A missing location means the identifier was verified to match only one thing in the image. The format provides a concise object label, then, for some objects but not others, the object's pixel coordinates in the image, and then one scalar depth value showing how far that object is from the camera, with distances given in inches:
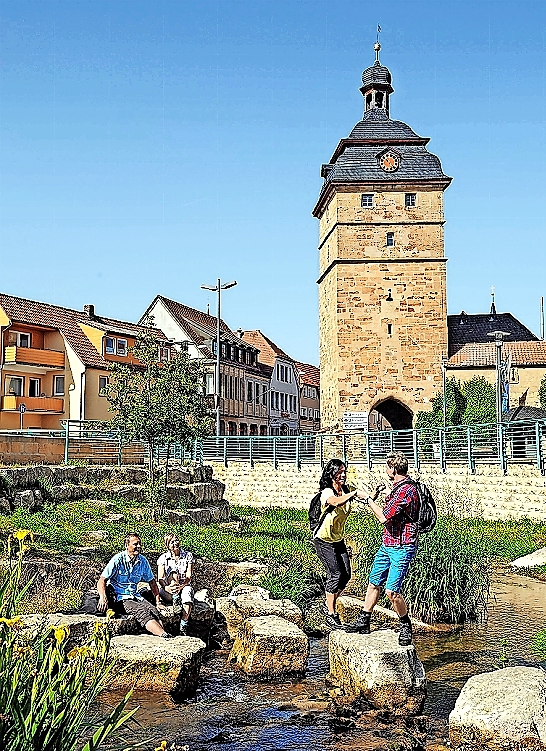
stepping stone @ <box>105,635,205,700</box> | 297.1
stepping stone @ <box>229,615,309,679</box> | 328.5
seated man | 341.7
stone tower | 1633.9
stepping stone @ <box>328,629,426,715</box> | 280.1
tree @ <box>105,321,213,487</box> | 940.6
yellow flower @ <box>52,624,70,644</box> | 132.2
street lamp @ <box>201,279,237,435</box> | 1395.2
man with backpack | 307.9
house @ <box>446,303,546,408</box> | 1616.6
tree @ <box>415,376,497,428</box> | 1518.2
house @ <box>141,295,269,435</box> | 2154.3
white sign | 1601.9
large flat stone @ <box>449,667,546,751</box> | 228.7
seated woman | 376.9
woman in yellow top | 369.7
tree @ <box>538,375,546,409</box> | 1542.1
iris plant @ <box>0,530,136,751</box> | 135.0
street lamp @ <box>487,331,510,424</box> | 1082.9
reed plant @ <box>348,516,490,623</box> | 411.5
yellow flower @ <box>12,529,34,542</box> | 148.0
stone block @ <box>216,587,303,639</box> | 376.3
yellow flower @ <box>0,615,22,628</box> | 137.7
